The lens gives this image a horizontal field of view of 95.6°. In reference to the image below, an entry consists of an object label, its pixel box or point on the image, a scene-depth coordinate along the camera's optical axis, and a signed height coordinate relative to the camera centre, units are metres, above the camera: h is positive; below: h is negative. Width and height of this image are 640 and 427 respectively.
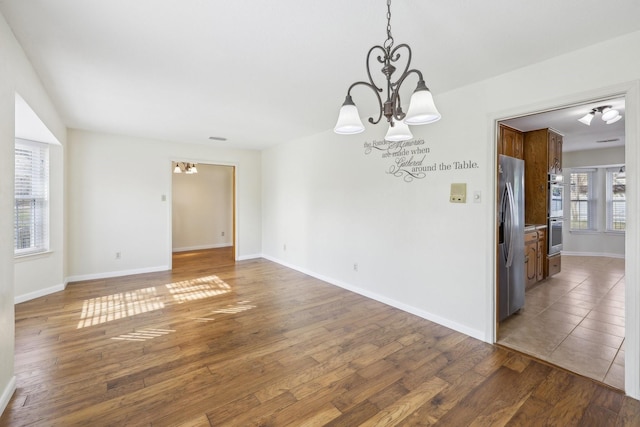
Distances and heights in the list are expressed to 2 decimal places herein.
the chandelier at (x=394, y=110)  1.51 +0.57
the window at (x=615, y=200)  6.77 +0.32
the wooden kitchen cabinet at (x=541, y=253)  4.57 -0.64
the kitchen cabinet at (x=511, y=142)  4.23 +1.10
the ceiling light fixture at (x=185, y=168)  7.10 +1.10
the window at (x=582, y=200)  7.06 +0.33
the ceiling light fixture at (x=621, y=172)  6.57 +0.94
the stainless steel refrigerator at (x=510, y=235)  3.00 -0.24
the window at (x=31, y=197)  3.90 +0.19
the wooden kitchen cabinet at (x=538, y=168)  4.62 +0.73
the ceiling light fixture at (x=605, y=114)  3.45 +1.22
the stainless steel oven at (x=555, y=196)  4.79 +0.29
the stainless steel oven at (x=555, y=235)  4.81 -0.37
